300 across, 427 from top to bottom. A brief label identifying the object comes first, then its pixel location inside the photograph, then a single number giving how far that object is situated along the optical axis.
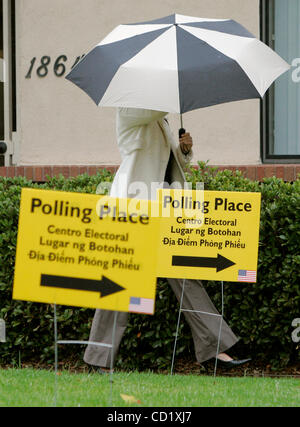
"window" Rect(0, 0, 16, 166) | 18.16
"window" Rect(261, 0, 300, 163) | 17.31
